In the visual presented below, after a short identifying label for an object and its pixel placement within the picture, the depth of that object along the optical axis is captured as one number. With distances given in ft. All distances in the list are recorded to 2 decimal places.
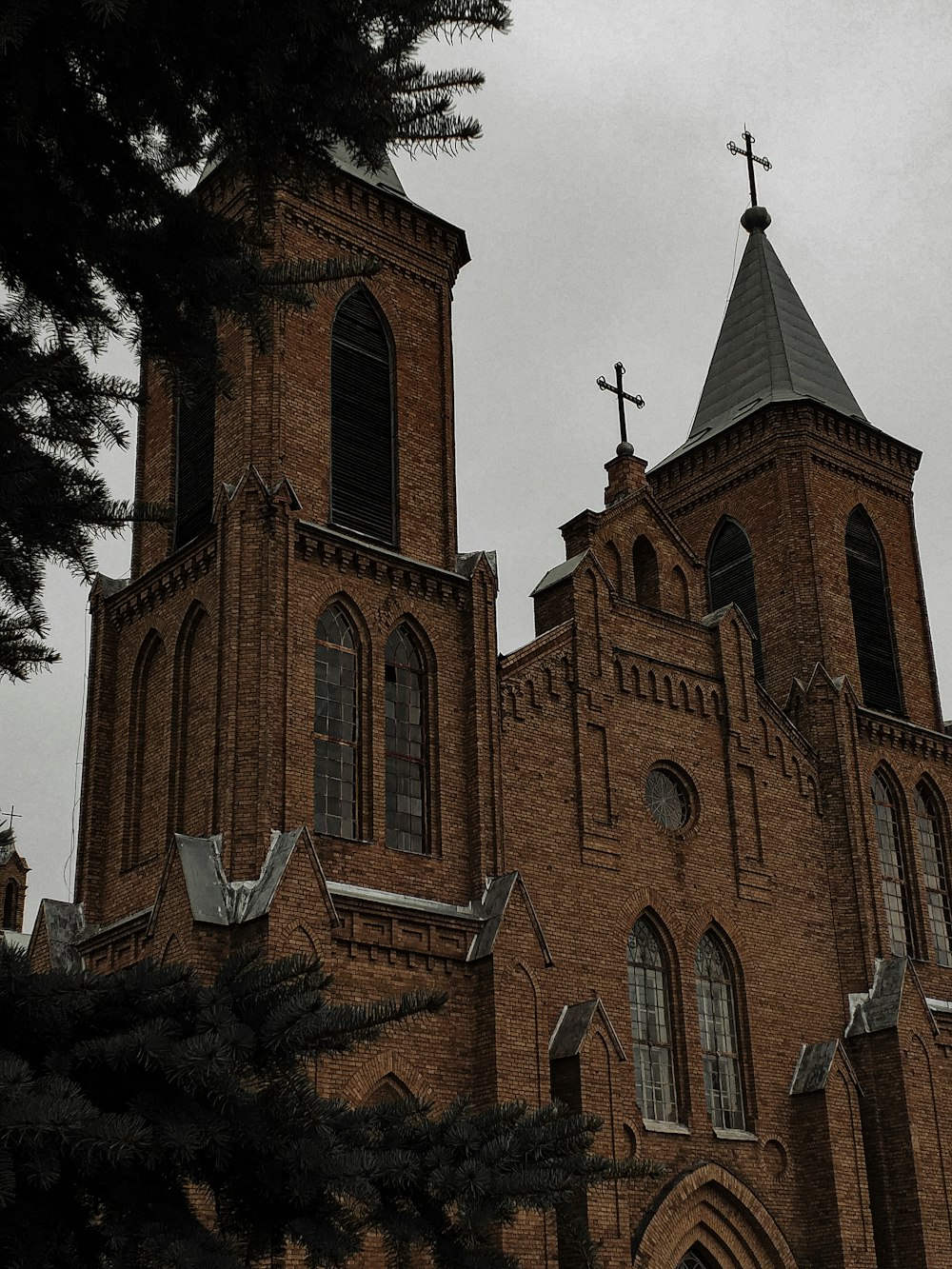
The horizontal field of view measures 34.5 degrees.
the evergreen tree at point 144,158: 17.98
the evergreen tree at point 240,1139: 16.55
